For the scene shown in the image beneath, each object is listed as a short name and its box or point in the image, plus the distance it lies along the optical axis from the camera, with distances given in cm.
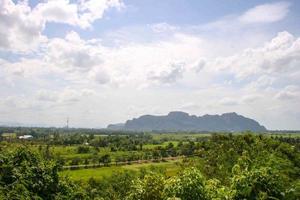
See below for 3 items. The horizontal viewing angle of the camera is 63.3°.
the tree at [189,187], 1149
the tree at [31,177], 1530
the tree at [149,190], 1571
